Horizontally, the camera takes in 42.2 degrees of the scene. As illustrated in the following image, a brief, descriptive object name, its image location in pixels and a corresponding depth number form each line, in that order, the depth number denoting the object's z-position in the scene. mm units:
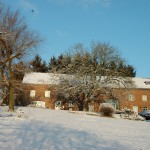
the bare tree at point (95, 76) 34318
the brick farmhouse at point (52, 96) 42455
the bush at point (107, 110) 26818
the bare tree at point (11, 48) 21357
